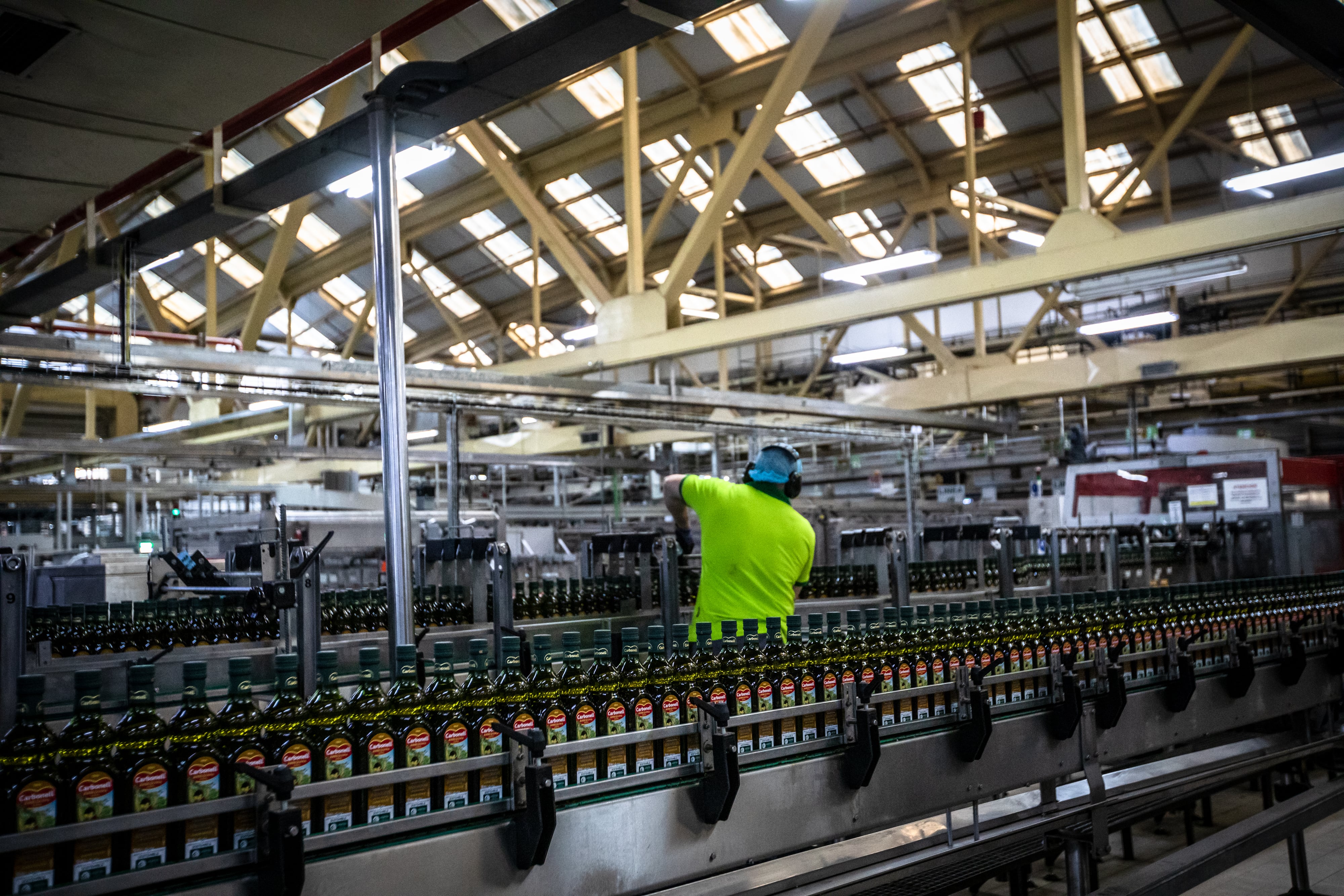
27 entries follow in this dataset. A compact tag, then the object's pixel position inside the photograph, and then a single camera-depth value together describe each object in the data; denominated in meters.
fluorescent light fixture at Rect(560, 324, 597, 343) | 10.48
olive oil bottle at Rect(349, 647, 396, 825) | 2.02
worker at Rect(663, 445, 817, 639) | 4.04
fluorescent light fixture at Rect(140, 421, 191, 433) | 10.06
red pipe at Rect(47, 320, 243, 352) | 8.25
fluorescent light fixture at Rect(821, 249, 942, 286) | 8.19
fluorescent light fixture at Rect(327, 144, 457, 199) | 4.57
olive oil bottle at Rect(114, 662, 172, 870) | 1.78
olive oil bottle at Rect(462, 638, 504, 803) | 2.17
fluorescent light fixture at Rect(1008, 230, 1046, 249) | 14.18
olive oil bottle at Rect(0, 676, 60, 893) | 1.66
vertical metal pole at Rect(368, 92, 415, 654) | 3.66
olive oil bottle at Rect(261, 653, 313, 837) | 1.95
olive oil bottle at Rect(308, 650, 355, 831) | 1.98
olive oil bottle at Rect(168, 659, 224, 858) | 1.83
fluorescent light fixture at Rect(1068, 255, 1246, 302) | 6.98
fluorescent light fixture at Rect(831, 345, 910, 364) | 10.97
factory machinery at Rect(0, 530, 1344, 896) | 1.85
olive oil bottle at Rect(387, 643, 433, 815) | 2.08
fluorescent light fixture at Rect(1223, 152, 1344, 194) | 6.13
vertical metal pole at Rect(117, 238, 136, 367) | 5.16
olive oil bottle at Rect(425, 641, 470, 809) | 2.13
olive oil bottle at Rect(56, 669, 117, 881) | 1.72
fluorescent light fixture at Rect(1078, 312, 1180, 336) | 9.34
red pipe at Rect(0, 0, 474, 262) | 4.66
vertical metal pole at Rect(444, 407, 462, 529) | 6.23
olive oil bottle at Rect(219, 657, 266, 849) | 1.87
